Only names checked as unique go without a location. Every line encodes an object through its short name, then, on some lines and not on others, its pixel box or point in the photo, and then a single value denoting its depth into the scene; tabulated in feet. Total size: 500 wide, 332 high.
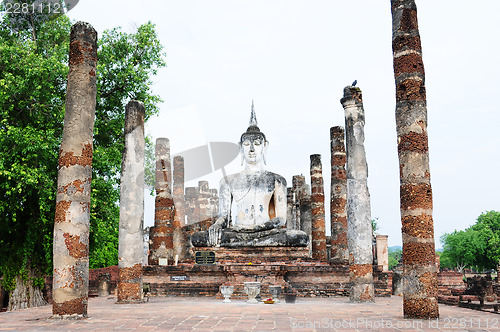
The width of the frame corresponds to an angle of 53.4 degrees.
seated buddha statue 56.95
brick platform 43.09
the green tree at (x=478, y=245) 140.36
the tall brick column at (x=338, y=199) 53.16
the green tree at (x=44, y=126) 44.45
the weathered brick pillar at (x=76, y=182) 25.03
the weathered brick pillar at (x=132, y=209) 35.19
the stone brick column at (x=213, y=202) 105.50
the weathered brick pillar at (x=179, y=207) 70.90
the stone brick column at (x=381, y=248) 91.91
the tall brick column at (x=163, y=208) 59.72
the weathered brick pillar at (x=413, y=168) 23.57
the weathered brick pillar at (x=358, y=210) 34.78
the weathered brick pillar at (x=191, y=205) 92.58
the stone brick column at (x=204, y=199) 100.58
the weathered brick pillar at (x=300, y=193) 88.38
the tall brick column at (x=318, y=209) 66.69
